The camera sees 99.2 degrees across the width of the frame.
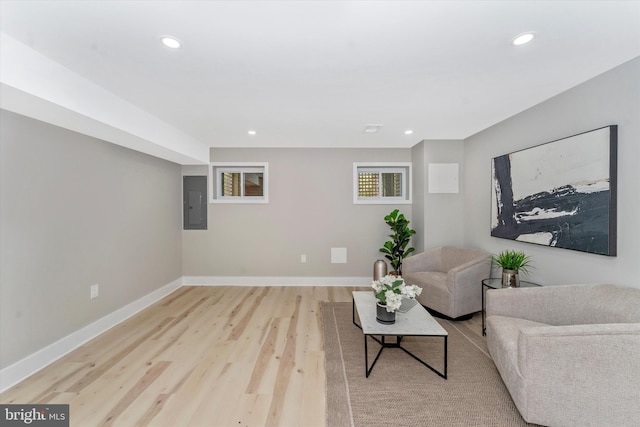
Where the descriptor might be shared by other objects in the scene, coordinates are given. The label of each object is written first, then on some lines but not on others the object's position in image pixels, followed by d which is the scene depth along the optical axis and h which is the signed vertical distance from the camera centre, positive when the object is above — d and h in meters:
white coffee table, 2.16 -0.96
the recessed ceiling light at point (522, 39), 1.66 +1.08
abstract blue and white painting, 2.11 +0.17
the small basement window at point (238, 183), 4.73 +0.51
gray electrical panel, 4.77 +0.12
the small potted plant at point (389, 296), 2.27 -0.72
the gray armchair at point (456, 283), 3.15 -0.88
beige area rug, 1.79 -1.34
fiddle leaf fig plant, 4.34 -0.44
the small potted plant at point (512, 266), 2.68 -0.56
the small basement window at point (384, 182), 4.78 +0.53
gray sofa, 1.52 -0.93
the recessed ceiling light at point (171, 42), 1.67 +1.06
